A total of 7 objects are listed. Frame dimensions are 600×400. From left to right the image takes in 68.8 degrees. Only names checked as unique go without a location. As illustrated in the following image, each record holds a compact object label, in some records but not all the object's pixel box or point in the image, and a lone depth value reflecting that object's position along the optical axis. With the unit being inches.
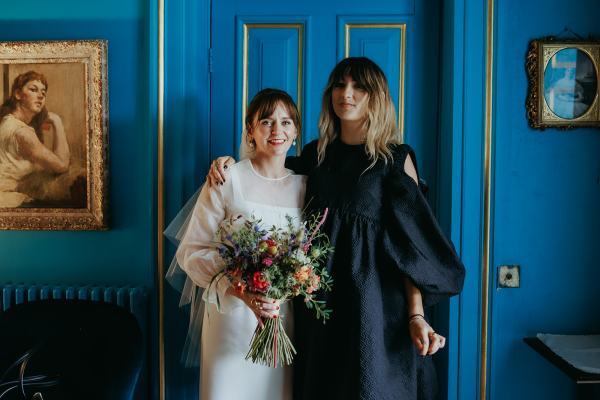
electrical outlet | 77.9
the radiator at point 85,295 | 77.5
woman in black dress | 58.9
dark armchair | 65.1
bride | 61.0
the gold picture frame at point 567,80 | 75.9
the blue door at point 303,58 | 81.9
